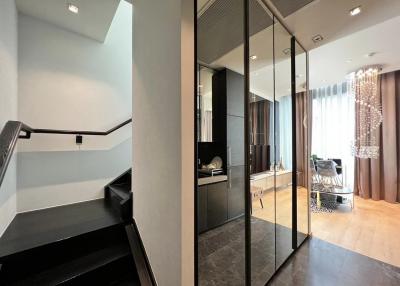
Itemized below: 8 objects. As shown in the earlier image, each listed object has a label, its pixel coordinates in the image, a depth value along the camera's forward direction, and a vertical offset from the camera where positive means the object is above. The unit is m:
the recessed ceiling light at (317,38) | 2.22 +1.38
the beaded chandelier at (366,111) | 3.79 +0.74
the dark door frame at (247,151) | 1.17 -0.08
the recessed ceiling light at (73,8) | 2.11 +1.70
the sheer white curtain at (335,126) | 4.70 +0.47
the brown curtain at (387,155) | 4.08 -0.31
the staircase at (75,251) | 1.30 -0.93
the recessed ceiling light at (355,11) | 1.71 +1.33
